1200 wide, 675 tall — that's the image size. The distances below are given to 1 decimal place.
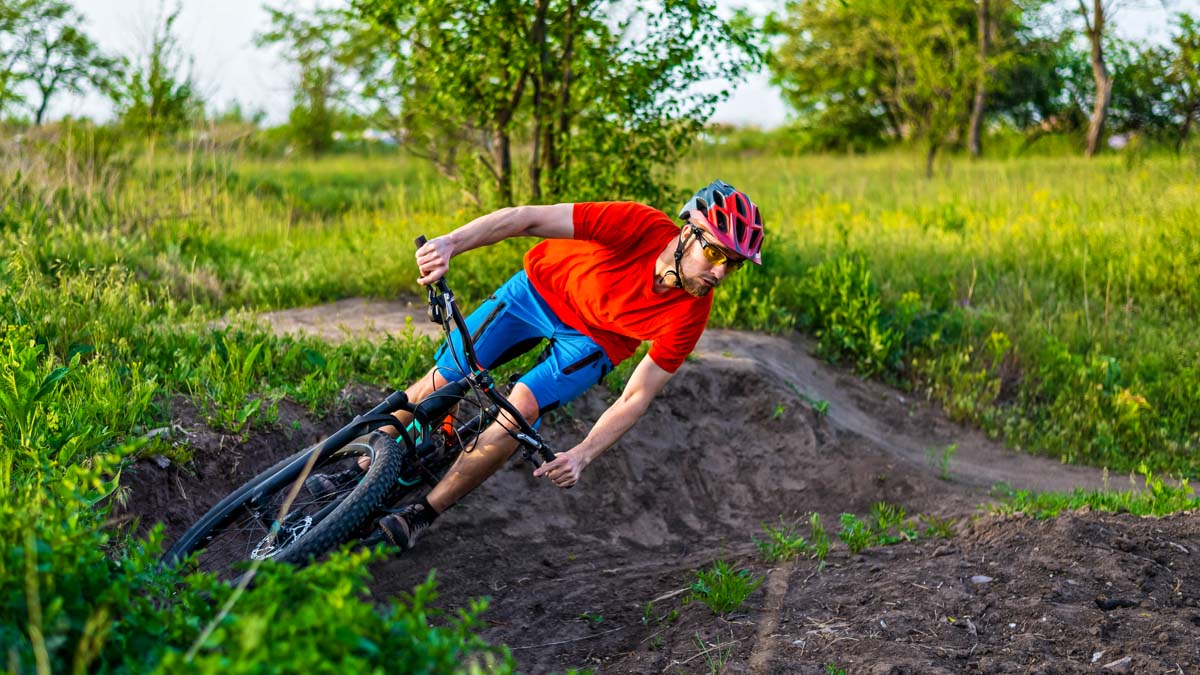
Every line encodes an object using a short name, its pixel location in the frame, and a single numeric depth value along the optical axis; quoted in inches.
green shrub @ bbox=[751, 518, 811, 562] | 214.5
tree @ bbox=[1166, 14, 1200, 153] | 786.2
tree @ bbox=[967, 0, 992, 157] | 887.7
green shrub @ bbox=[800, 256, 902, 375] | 351.3
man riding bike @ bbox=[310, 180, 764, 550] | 179.0
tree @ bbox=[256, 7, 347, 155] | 649.0
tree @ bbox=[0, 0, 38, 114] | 770.8
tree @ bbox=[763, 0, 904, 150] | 1216.2
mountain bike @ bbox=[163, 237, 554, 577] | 158.7
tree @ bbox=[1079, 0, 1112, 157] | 1000.9
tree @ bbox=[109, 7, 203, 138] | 519.8
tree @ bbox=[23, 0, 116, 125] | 813.9
